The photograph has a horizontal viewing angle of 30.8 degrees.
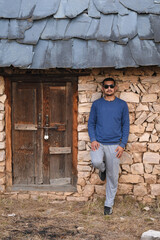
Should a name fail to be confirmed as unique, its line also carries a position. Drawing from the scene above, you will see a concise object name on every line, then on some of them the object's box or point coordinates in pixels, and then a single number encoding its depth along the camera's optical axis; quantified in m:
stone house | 4.51
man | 4.58
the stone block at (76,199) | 5.18
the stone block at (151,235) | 3.52
